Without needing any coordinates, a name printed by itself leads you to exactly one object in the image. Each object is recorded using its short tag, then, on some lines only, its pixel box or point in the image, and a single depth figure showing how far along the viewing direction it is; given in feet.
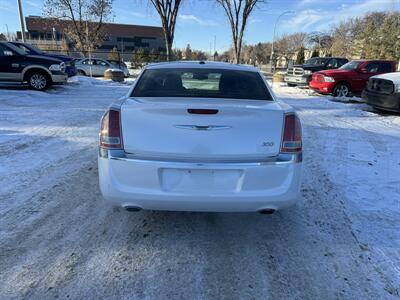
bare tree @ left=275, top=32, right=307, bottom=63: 304.09
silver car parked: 79.30
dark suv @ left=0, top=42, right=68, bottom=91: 40.52
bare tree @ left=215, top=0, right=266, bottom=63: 85.76
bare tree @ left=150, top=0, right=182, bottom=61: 71.61
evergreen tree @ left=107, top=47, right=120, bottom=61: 122.21
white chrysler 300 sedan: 9.03
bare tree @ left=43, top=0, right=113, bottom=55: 98.37
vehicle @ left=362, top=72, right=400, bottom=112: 32.14
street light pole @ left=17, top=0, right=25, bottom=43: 61.36
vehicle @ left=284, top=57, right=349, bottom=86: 65.05
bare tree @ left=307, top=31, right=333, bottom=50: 256.21
